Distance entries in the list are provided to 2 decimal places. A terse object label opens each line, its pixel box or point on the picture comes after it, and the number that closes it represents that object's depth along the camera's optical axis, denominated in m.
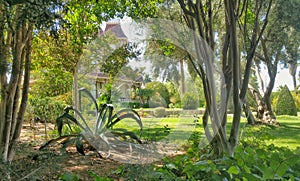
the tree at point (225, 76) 2.44
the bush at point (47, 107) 5.87
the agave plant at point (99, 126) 3.14
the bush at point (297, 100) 9.58
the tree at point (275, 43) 5.68
